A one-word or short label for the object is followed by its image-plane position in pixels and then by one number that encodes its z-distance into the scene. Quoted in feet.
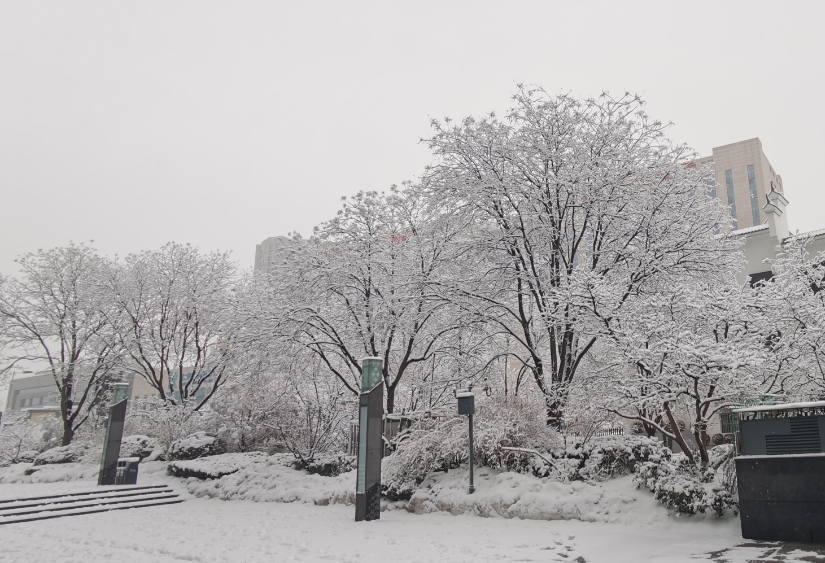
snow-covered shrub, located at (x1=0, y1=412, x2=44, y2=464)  90.82
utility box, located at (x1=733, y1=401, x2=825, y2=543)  26.11
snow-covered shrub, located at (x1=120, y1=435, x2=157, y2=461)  80.89
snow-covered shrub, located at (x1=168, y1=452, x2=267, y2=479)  62.08
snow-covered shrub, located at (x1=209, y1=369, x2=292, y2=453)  64.34
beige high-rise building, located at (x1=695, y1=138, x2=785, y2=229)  311.47
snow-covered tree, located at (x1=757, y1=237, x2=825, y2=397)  33.12
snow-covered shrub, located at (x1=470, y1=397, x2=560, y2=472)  41.01
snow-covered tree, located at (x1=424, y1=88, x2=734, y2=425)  46.19
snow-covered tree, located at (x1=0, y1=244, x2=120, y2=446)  86.38
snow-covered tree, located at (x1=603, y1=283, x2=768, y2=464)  31.35
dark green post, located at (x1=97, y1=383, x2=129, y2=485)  64.90
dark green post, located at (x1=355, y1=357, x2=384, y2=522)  39.19
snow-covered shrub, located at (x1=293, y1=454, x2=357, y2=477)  57.26
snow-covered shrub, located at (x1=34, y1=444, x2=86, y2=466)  79.97
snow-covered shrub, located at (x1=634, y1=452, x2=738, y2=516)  31.01
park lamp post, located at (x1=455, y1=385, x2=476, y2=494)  40.16
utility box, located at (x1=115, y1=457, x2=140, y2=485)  64.28
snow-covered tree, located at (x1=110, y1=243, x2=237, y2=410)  85.97
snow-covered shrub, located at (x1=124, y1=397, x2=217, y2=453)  77.15
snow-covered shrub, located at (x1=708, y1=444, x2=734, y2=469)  33.12
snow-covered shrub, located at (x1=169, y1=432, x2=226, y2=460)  71.82
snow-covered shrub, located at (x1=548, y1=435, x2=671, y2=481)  37.76
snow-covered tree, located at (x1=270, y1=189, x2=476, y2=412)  55.31
